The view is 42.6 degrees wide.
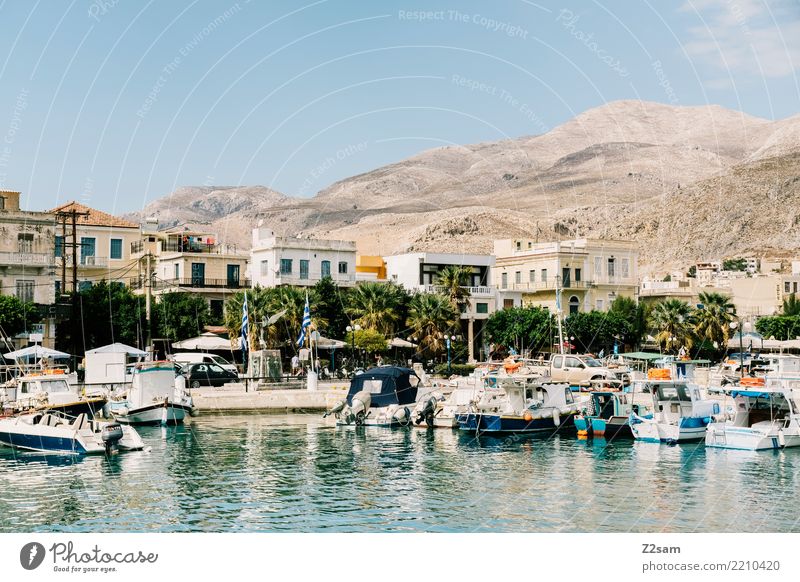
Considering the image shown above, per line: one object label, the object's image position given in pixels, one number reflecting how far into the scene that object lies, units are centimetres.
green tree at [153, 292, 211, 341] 5169
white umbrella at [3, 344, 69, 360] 3906
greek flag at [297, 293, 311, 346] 4253
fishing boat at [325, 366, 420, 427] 3571
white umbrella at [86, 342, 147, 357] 3988
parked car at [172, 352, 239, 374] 4444
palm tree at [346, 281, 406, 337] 5250
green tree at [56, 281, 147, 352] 4838
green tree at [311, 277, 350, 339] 5444
